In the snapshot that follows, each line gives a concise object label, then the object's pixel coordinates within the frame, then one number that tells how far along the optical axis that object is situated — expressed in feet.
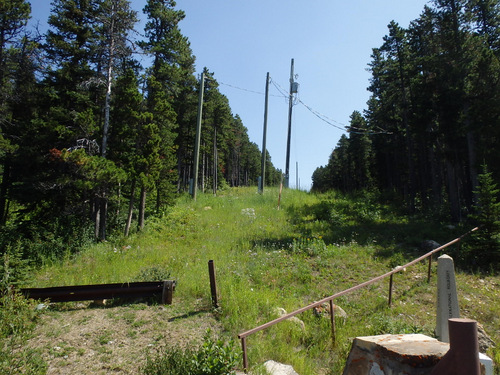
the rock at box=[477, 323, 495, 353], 18.13
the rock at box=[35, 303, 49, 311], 20.44
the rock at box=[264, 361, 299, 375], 14.25
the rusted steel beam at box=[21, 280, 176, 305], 22.17
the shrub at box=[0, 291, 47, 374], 14.53
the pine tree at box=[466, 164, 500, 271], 33.99
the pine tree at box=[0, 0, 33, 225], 46.34
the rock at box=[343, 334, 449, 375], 10.27
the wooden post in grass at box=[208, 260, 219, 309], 21.77
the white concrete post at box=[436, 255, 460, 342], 18.52
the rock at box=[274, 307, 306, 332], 19.75
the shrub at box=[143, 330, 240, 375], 12.69
